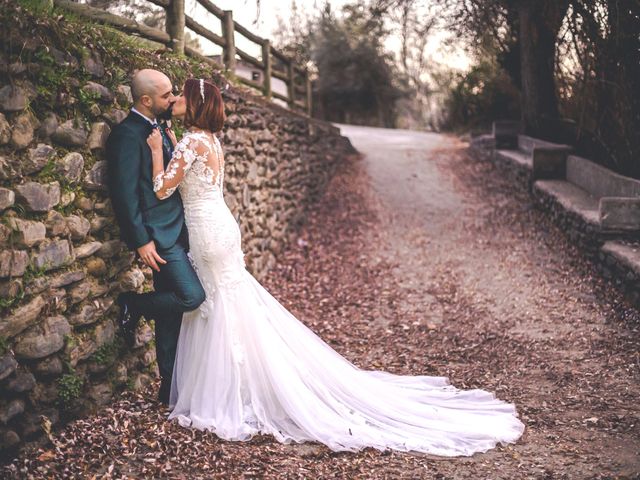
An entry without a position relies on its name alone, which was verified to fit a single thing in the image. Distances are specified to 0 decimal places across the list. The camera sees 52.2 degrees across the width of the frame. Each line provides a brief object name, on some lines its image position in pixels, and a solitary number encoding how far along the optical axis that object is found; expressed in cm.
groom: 385
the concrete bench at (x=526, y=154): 1059
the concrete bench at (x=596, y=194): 714
